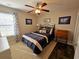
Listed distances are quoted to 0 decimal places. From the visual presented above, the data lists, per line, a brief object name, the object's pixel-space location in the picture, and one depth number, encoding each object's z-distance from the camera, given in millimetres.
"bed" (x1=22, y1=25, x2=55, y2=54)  1853
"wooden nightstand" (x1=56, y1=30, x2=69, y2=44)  2782
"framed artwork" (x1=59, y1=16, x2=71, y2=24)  2887
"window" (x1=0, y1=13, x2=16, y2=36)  2553
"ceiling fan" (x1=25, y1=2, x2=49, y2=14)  1885
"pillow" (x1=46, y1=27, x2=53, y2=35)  3197
